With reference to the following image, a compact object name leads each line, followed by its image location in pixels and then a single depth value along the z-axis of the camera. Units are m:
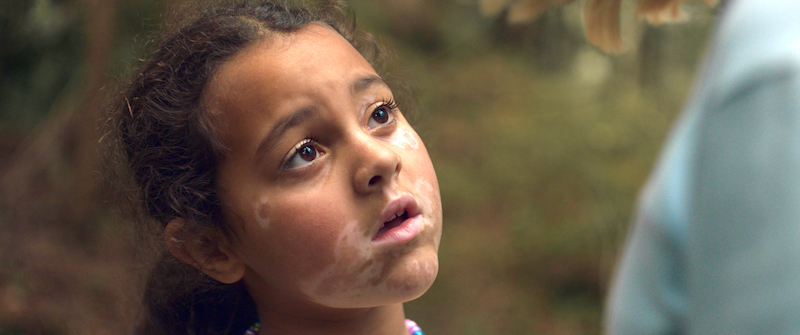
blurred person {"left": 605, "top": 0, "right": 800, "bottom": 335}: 0.68
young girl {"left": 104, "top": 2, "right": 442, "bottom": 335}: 0.74
